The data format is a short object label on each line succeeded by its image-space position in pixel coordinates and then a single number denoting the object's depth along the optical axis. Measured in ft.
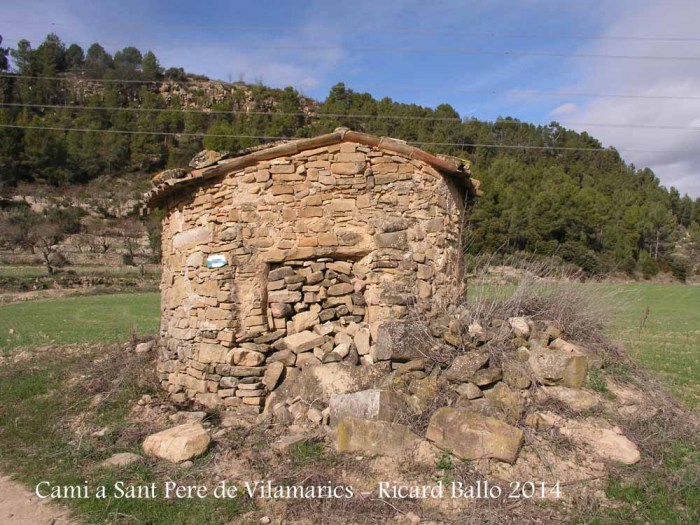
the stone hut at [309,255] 19.29
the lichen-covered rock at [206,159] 19.85
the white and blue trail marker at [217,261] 19.63
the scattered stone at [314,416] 16.80
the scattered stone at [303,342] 19.25
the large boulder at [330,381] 17.66
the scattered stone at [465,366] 15.98
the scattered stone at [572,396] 15.69
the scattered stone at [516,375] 16.05
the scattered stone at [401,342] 17.51
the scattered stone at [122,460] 15.42
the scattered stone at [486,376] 15.71
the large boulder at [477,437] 13.57
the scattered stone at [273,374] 19.10
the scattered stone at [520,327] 17.92
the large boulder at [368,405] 15.43
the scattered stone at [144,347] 26.60
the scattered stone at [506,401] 14.90
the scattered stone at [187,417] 17.95
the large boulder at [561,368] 16.26
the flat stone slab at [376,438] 14.51
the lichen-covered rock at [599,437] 14.02
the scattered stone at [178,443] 15.29
